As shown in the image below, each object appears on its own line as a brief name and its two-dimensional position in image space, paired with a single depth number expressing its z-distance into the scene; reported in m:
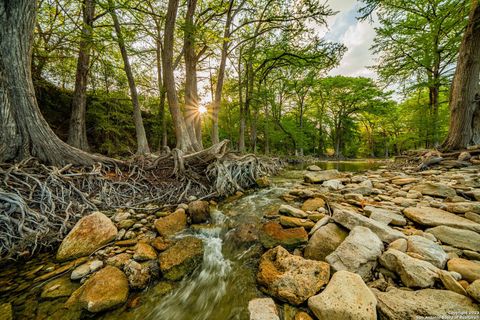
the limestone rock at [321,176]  5.51
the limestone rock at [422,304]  1.12
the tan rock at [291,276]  1.48
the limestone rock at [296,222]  2.48
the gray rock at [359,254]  1.59
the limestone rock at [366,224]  1.89
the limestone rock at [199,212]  3.02
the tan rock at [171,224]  2.63
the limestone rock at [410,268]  1.35
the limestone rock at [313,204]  3.11
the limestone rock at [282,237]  2.22
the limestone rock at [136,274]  1.74
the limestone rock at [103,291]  1.48
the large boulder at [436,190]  3.11
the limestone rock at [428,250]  1.54
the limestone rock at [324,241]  1.94
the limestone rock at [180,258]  1.92
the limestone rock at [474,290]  1.12
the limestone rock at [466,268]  1.33
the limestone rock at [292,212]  2.80
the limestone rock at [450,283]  1.21
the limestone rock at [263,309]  1.38
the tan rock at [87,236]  2.04
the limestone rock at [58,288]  1.61
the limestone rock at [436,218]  1.97
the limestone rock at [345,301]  1.19
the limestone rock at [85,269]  1.78
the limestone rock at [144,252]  2.03
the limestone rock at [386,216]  2.29
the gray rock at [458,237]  1.73
